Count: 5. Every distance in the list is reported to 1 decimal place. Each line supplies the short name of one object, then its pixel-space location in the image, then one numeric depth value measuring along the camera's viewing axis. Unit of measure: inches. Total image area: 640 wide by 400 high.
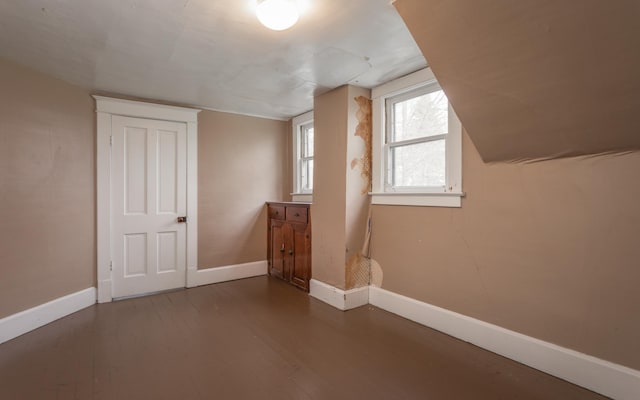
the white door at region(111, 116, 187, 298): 134.9
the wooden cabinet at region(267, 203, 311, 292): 143.9
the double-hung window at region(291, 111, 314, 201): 169.0
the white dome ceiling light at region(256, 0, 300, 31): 68.5
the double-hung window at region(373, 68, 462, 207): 100.7
